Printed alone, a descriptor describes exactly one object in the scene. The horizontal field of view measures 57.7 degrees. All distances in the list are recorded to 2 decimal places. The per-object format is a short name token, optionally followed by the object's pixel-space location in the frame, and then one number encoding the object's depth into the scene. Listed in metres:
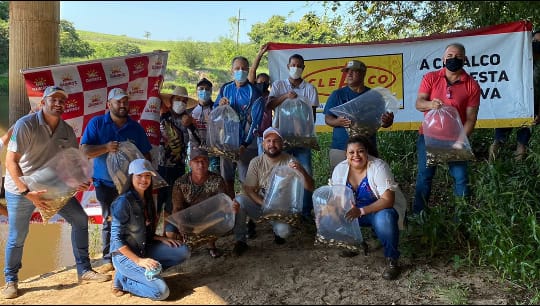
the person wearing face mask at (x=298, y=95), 4.67
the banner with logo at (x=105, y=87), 4.87
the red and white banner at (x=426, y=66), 5.49
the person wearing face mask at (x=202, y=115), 5.04
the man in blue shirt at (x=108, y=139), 4.15
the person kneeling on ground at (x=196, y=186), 4.20
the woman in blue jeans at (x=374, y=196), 3.77
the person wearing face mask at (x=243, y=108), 4.76
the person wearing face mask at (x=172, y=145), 4.85
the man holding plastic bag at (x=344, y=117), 4.36
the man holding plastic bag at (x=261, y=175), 4.30
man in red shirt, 4.08
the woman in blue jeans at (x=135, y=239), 3.62
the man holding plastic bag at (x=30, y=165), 3.72
